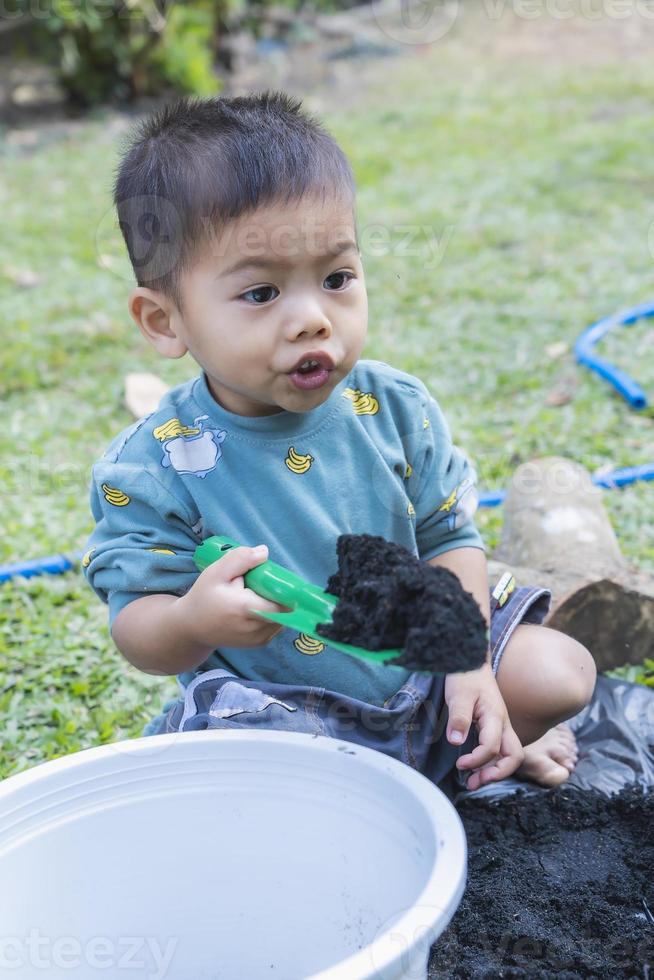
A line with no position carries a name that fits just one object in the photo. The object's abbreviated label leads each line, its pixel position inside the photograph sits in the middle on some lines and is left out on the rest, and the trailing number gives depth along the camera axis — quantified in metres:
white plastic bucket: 1.13
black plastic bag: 1.37
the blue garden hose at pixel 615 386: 1.67
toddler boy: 1.22
